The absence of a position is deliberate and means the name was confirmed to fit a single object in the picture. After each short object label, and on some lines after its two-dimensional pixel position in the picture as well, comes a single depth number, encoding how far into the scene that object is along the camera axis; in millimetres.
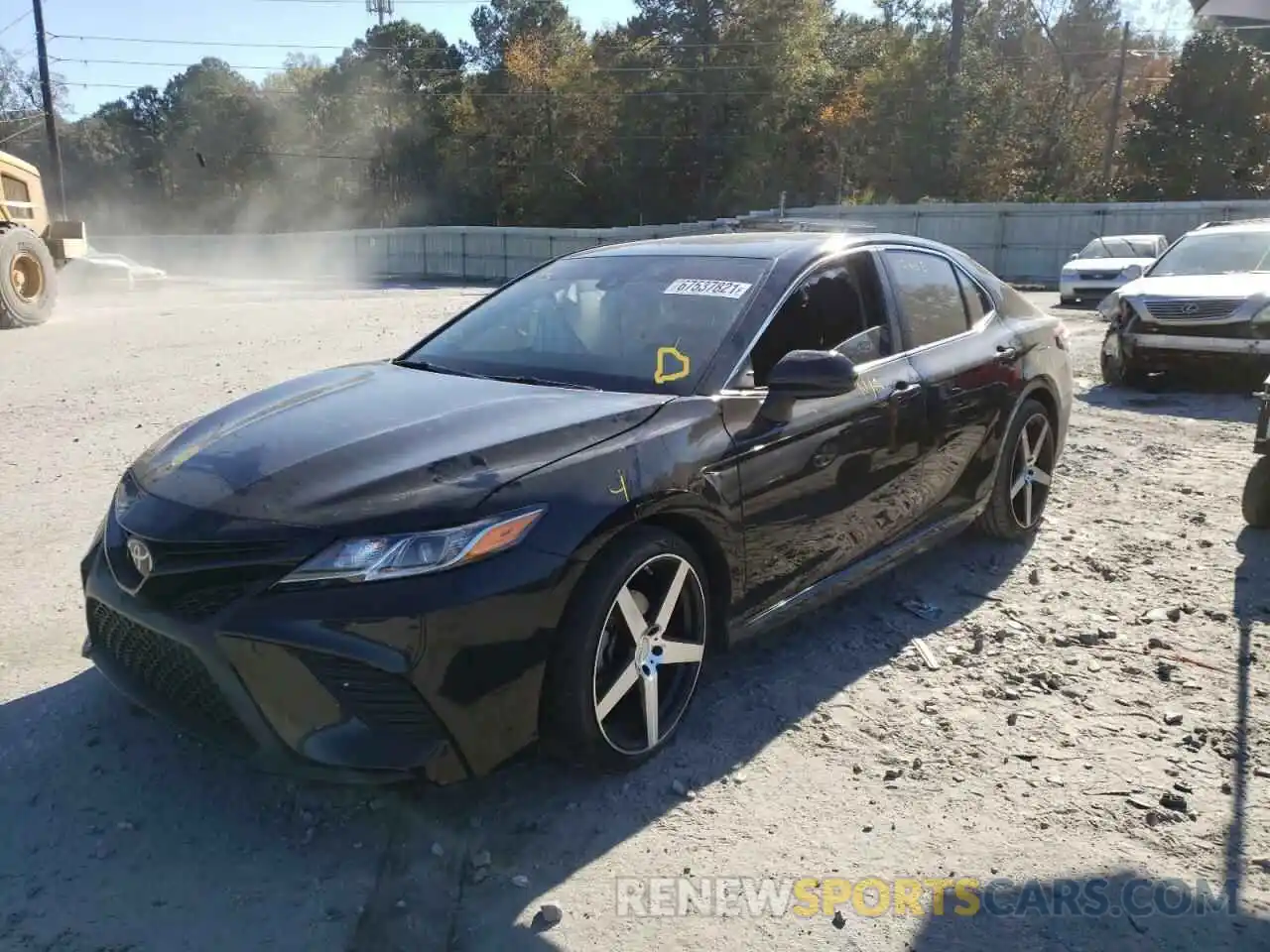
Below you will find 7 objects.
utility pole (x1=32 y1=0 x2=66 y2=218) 36188
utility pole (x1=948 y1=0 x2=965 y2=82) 35500
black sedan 2611
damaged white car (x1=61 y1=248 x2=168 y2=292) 21422
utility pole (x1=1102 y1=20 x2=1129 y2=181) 39294
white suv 9500
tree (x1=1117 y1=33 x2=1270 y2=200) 34062
